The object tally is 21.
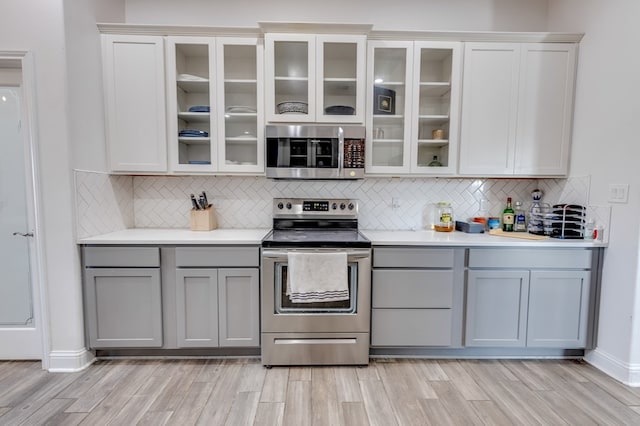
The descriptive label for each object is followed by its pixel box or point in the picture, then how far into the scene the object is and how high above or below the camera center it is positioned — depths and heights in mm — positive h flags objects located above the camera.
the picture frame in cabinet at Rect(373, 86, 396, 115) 2494 +758
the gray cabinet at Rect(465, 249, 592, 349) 2225 -761
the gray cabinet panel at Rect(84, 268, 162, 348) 2166 -862
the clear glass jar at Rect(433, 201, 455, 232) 2691 -219
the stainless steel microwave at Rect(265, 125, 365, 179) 2393 +314
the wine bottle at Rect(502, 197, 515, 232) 2707 -210
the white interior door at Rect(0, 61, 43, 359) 2162 -348
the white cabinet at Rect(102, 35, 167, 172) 2361 +675
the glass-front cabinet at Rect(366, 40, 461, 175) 2455 +716
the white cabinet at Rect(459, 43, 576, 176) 2441 +702
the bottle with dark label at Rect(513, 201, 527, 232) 2721 -255
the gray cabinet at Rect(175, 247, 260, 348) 2193 -782
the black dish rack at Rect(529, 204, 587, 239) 2318 -200
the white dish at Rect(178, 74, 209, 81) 2441 +895
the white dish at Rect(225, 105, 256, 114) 2490 +661
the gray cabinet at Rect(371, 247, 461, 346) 2219 -766
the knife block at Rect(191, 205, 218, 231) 2625 -268
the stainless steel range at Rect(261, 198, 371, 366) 2092 -774
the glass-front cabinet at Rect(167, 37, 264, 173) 2412 +706
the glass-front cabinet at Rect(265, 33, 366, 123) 2355 +912
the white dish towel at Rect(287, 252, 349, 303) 2086 -580
